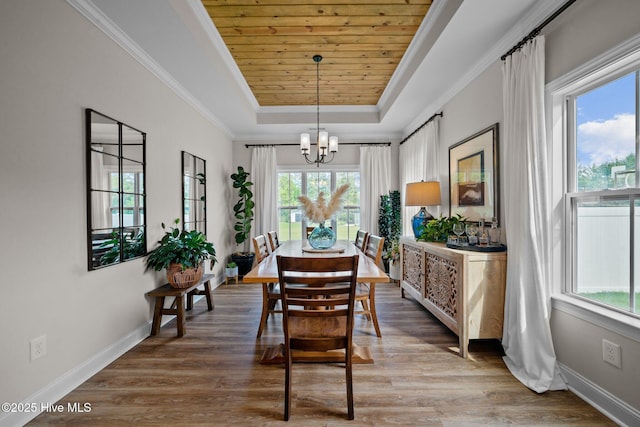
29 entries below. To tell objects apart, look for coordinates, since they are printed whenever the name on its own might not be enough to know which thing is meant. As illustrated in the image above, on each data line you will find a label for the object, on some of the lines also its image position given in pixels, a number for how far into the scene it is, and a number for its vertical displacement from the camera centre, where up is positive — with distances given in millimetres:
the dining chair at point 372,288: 2805 -766
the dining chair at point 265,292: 2718 -737
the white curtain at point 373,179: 5508 +586
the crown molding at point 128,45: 2080 +1397
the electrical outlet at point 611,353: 1660 -804
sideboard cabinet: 2402 -667
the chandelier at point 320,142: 3410 +804
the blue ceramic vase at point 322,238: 2932 -260
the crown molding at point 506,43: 2037 +1363
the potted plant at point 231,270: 5016 -971
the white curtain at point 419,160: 3990 +761
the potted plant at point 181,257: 2918 -441
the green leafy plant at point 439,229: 3145 -194
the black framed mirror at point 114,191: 2189 +170
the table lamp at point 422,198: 3650 +163
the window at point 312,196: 5781 +290
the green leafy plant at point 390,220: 5198 -156
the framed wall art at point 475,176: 2744 +352
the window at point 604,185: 1676 +155
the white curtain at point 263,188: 5539 +431
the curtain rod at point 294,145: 5579 +1243
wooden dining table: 1950 -422
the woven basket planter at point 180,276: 2928 -632
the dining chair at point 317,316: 1659 -601
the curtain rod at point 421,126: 3879 +1233
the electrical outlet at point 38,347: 1748 -794
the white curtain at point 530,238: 2047 -190
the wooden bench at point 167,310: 2854 -918
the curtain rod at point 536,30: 1886 +1248
